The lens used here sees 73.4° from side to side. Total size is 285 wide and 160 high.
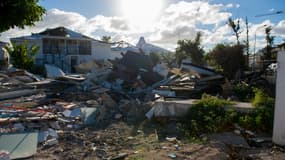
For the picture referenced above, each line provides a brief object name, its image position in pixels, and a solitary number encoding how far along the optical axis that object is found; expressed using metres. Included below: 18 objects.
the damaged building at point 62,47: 20.25
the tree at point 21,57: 16.26
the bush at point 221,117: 4.61
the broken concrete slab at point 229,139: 4.02
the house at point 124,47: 28.69
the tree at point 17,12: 5.15
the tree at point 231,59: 13.70
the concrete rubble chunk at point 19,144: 3.60
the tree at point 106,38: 45.28
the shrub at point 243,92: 7.12
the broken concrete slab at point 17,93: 8.29
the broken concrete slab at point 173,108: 5.29
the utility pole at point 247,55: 15.35
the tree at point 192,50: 23.82
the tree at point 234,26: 19.43
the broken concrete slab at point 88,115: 5.59
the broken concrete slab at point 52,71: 15.09
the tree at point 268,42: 20.98
